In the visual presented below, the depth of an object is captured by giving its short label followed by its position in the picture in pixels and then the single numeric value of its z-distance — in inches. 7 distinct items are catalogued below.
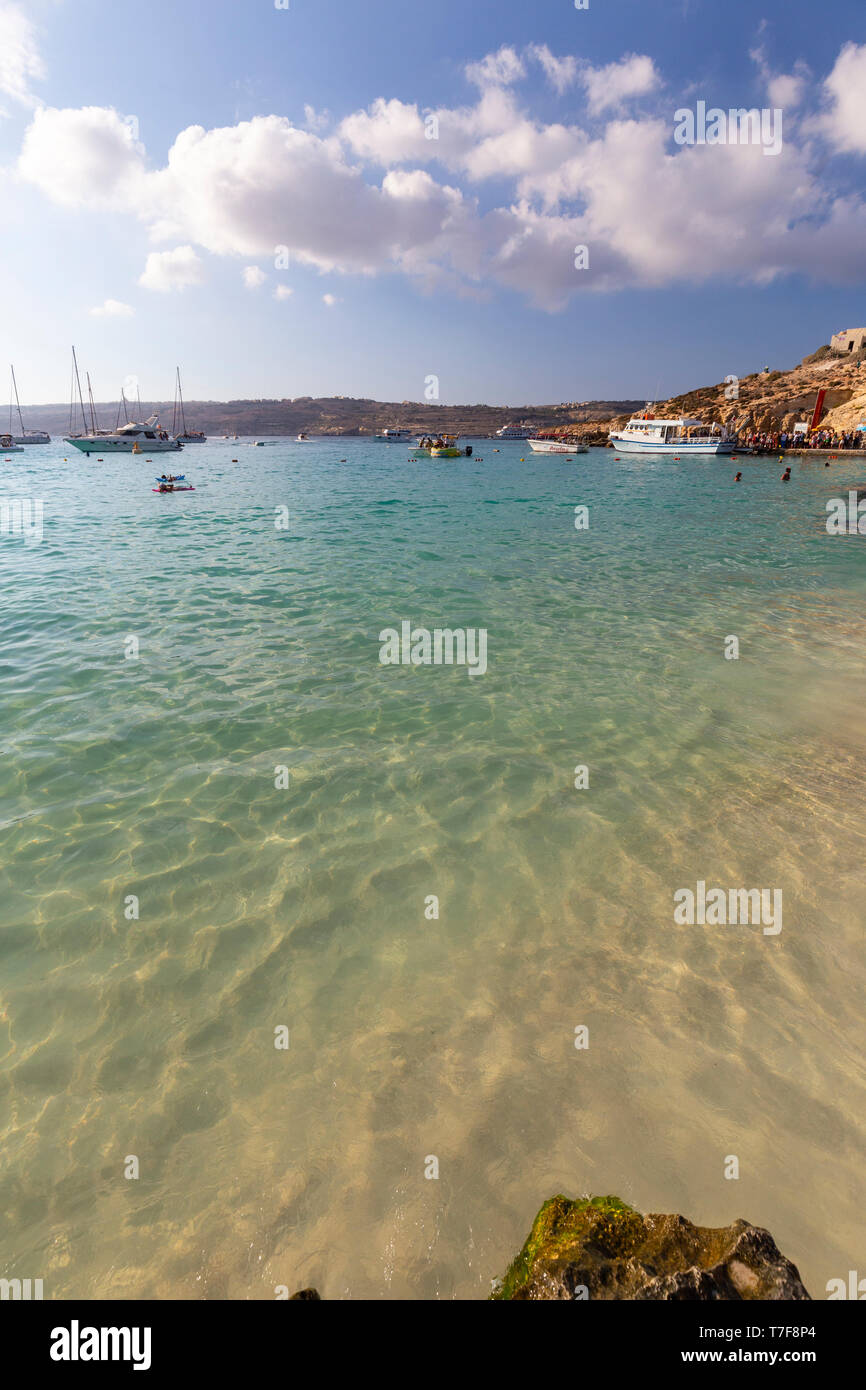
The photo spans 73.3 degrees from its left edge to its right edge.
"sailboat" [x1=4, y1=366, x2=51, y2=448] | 6274.6
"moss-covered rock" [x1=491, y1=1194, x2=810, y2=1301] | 88.4
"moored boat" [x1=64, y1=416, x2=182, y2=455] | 3939.5
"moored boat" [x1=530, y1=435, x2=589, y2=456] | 4111.7
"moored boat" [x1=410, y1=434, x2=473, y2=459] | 3757.4
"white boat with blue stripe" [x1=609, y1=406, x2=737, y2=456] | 3750.0
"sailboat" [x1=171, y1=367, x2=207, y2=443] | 7073.3
